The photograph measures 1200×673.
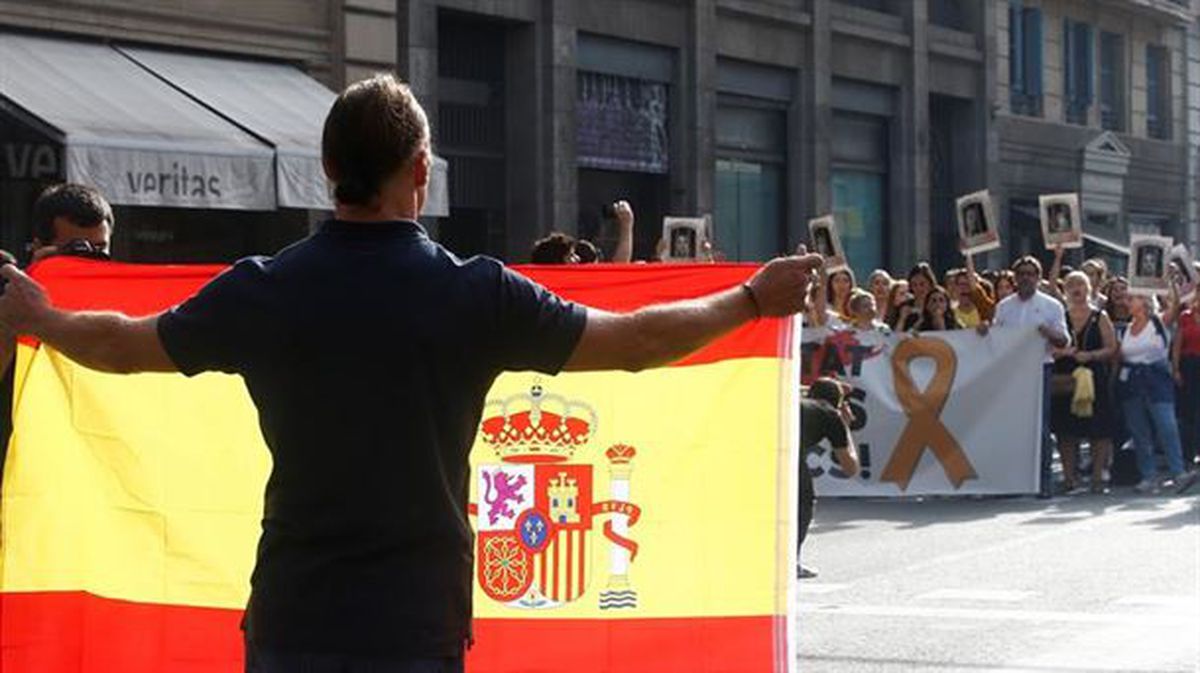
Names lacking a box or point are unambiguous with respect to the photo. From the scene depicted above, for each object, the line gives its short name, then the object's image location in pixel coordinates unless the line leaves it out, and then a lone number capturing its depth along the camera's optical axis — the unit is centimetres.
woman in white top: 1903
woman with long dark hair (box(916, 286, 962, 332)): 1877
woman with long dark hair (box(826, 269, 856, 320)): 1945
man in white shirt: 1827
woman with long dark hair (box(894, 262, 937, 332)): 1892
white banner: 1819
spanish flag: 684
